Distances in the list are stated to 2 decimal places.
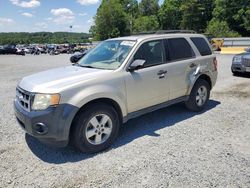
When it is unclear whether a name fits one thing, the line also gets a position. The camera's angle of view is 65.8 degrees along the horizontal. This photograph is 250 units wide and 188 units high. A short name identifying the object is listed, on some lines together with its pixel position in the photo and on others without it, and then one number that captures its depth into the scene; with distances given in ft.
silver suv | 9.14
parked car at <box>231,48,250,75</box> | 24.29
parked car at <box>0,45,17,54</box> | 108.67
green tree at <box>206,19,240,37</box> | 113.44
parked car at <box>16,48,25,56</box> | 103.87
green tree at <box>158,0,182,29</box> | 187.05
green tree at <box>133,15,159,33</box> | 182.25
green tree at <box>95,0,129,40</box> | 167.25
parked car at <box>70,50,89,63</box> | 40.76
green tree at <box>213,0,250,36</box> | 126.67
